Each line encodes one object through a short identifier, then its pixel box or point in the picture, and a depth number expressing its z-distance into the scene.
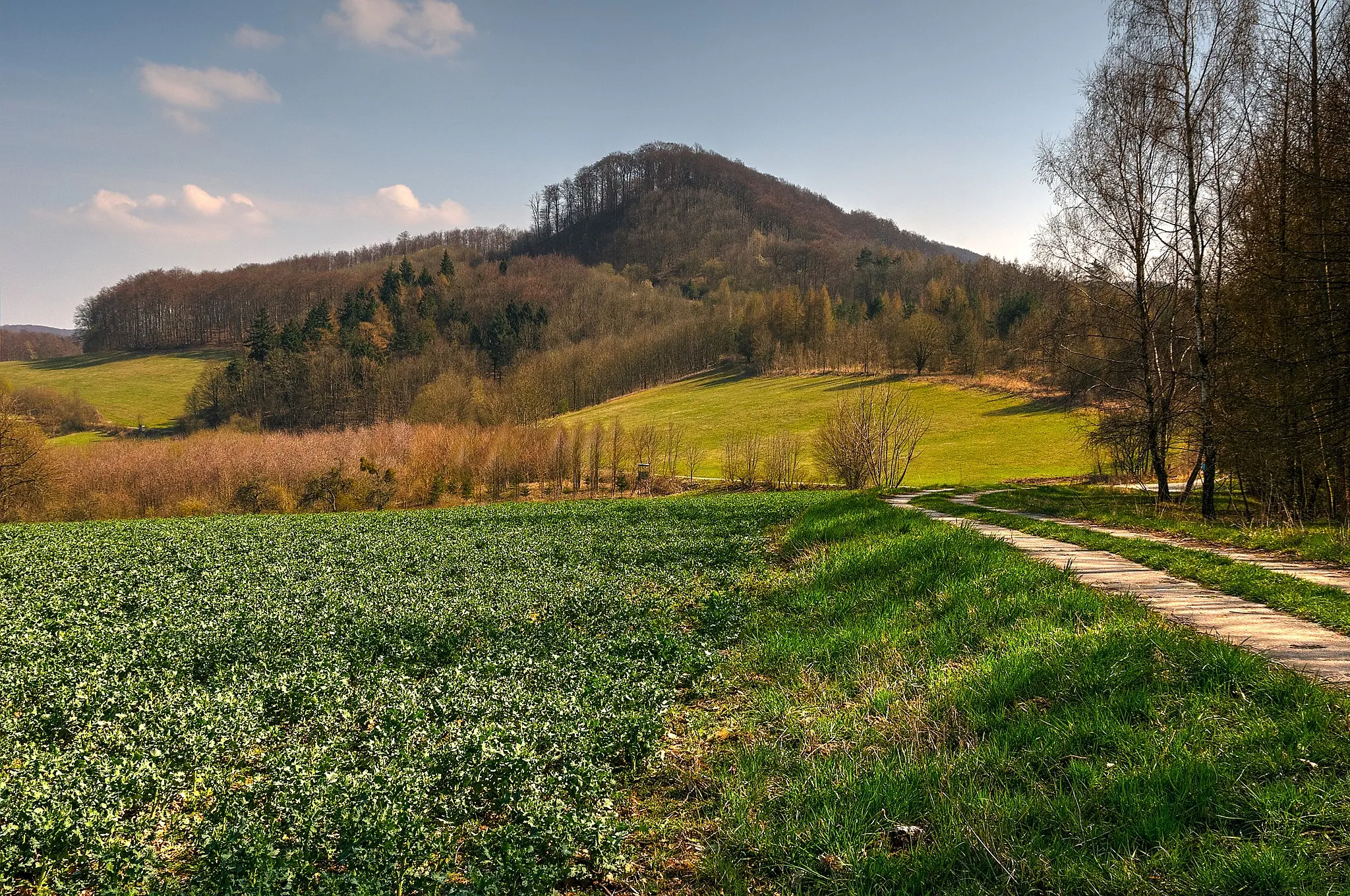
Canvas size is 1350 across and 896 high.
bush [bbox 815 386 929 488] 47.97
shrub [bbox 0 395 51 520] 39.31
